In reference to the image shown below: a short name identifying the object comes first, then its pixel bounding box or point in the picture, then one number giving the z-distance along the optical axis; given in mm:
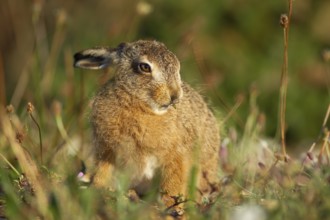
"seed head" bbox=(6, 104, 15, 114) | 9880
